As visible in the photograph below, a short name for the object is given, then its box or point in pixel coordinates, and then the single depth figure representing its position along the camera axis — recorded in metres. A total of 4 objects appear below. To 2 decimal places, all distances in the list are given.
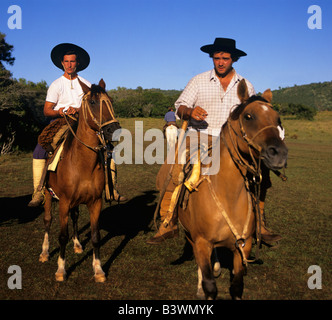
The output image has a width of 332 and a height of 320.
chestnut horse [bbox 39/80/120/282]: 5.42
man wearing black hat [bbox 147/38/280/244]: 5.02
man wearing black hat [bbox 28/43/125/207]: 6.61
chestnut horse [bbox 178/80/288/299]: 3.80
